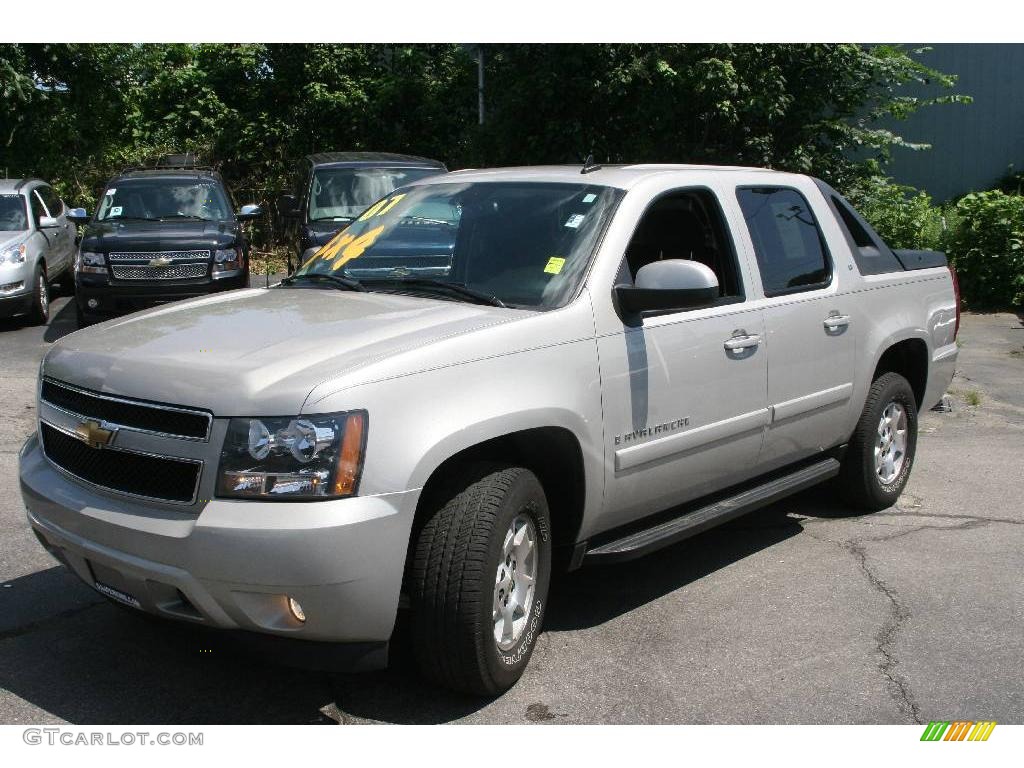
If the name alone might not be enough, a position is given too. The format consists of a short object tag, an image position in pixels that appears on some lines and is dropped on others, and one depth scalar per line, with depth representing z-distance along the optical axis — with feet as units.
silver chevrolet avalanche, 10.98
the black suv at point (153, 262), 38.75
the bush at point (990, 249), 47.98
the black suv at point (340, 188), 41.88
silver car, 41.01
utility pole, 56.90
